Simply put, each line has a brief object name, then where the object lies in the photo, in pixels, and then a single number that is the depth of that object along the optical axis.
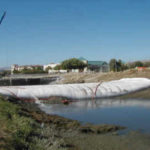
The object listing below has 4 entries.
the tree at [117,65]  74.63
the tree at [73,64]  88.88
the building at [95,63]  91.12
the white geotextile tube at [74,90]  17.72
